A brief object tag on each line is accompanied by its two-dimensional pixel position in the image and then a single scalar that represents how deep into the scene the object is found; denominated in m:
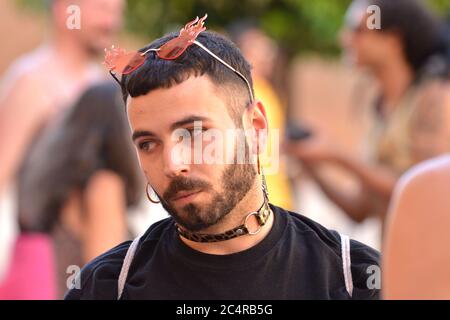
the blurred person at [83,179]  5.22
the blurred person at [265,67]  8.89
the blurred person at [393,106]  6.60
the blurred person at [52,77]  6.59
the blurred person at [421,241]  2.32
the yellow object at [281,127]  8.34
